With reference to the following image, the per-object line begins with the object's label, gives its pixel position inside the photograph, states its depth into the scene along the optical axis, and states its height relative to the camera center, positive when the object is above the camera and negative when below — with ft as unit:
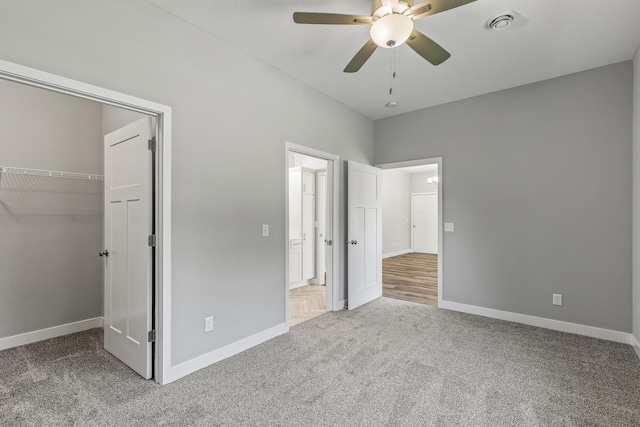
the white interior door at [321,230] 17.98 -0.90
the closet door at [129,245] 7.58 -0.81
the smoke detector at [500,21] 7.57 +4.91
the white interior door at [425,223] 31.89 -0.92
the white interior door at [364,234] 13.43 -0.89
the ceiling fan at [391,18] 5.69 +3.83
